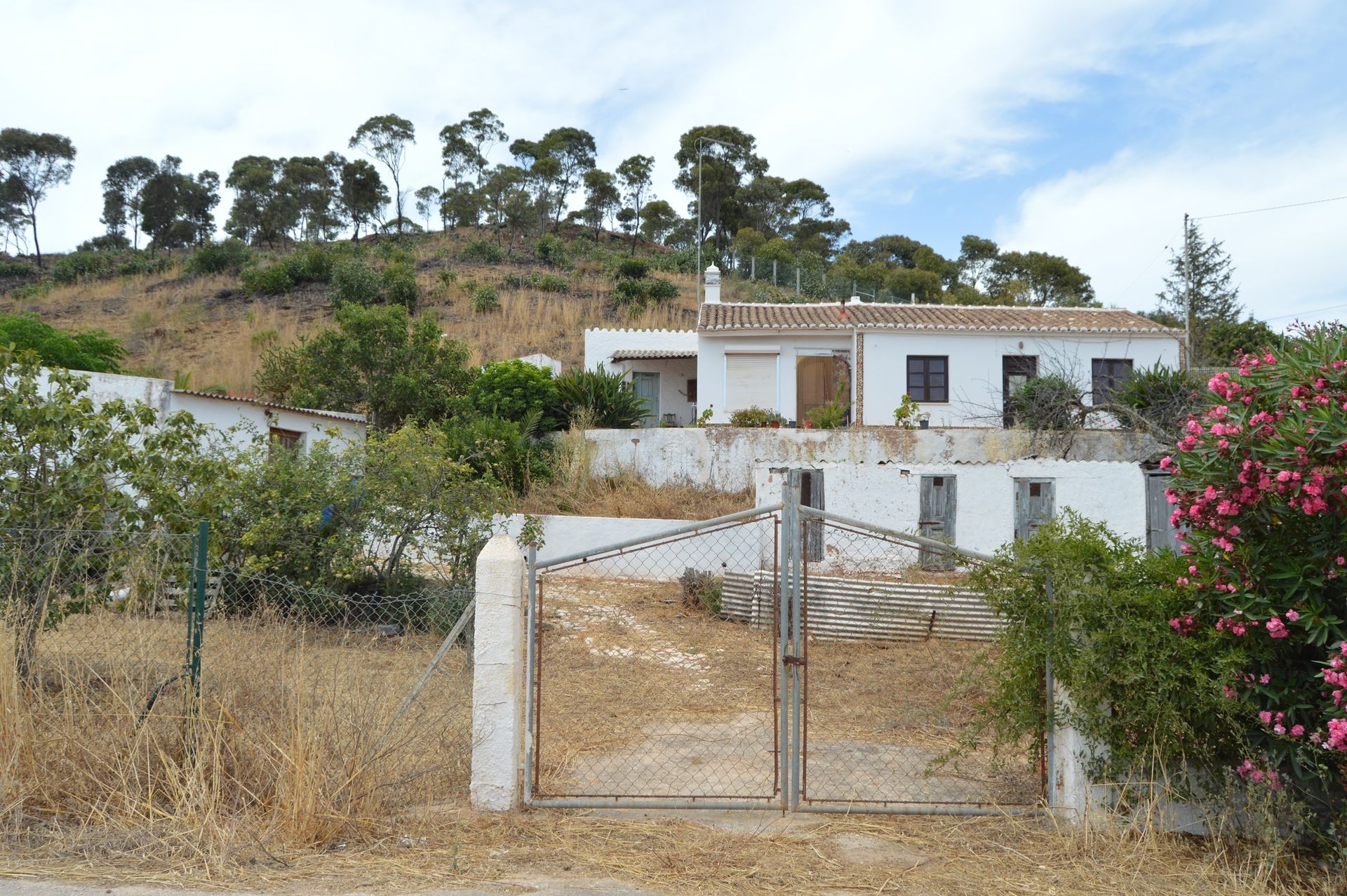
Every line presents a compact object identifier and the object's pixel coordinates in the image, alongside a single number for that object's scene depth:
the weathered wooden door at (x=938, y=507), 17.58
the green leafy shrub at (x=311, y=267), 39.81
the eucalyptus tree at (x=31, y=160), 52.06
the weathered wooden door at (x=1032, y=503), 17.70
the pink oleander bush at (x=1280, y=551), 4.64
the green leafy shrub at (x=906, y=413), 20.86
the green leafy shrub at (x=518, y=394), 21.20
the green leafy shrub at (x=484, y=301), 36.62
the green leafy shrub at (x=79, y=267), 44.28
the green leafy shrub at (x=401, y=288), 36.47
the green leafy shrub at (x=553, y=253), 45.41
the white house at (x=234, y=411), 17.47
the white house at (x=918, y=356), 22.72
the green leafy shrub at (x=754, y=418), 21.42
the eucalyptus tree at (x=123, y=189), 56.88
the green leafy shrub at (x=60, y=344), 21.17
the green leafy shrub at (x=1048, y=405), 18.64
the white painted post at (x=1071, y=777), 5.40
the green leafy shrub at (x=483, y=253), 45.91
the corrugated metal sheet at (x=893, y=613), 12.88
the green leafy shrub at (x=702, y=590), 14.23
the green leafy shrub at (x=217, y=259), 43.19
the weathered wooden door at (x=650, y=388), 26.28
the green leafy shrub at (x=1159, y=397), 18.06
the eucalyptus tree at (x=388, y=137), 55.88
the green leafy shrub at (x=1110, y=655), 5.07
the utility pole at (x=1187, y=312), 23.22
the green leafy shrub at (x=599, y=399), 21.69
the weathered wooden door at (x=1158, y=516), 17.64
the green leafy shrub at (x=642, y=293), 37.62
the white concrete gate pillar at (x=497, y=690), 5.54
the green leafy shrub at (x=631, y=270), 41.72
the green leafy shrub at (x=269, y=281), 39.03
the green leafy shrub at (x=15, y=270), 45.81
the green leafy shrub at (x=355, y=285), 36.25
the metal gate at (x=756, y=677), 5.82
